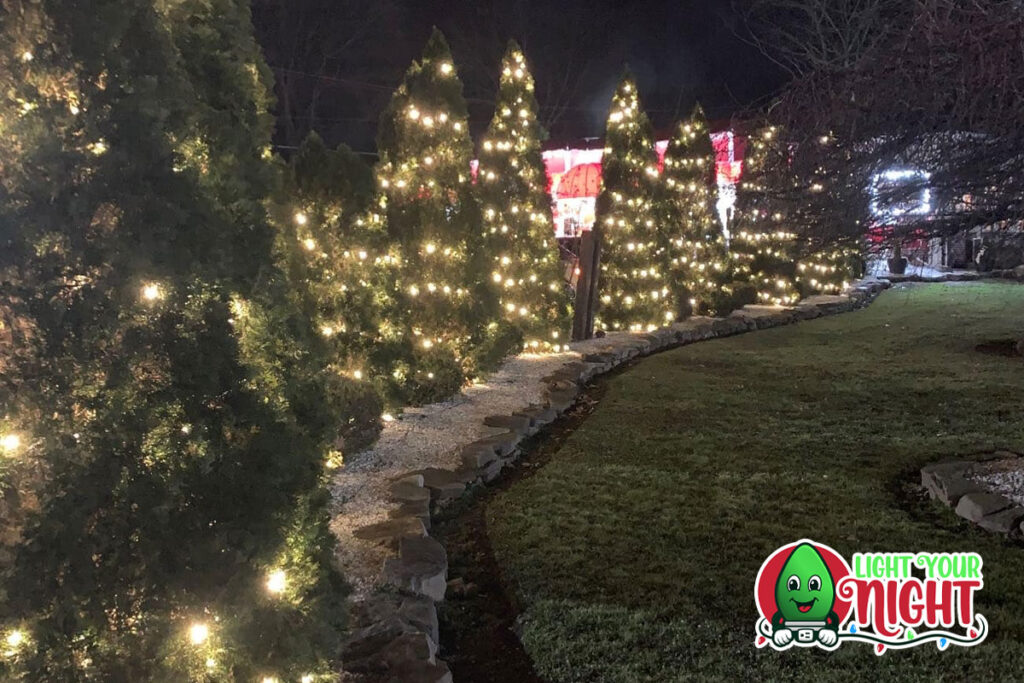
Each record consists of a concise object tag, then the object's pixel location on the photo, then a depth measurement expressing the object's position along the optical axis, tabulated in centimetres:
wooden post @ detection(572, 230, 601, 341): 1094
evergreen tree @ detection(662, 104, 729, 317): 1290
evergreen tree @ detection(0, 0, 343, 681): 199
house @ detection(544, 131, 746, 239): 1919
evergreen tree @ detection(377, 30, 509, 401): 727
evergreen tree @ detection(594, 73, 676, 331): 1159
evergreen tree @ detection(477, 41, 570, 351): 935
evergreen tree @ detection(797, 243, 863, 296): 1571
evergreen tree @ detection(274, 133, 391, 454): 571
